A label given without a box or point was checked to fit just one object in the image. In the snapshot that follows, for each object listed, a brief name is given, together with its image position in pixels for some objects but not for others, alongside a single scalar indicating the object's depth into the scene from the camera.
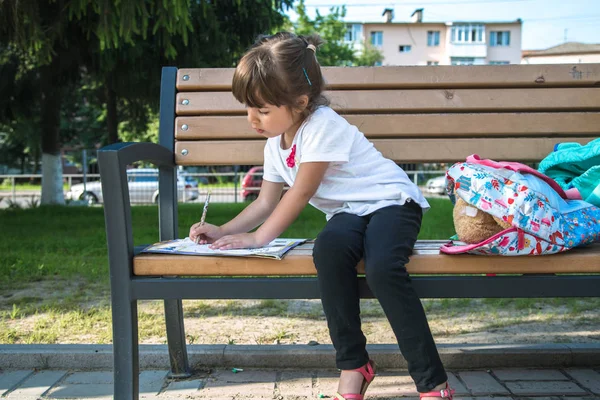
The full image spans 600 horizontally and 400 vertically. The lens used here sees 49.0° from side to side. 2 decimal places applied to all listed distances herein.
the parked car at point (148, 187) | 15.93
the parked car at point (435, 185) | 19.67
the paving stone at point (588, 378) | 2.31
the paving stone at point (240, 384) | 2.28
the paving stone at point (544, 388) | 2.25
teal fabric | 2.02
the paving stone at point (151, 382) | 2.30
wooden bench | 2.38
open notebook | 1.71
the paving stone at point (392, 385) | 2.26
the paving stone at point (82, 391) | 2.26
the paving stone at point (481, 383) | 2.27
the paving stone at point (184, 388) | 2.28
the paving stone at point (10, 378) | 2.35
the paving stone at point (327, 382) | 2.30
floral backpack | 1.68
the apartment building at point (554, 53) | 42.88
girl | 1.68
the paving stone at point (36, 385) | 2.26
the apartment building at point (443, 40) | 60.78
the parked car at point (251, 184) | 15.36
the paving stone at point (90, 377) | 2.42
